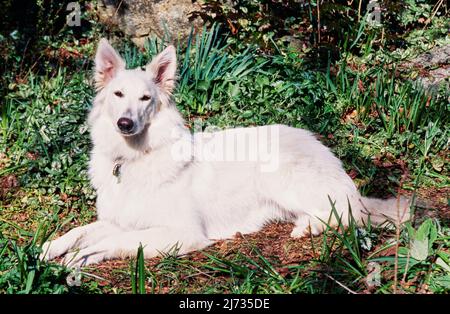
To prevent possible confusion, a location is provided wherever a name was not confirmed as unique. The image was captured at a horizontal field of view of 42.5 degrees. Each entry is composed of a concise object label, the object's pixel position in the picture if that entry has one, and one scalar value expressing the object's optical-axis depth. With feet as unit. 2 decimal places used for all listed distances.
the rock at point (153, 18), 21.21
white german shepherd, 12.87
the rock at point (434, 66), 19.30
